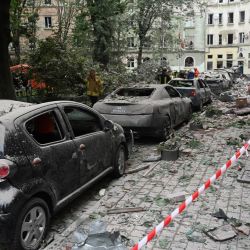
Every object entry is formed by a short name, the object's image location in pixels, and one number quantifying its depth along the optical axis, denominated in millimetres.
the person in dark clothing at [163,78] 18734
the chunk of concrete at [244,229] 4375
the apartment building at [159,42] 27933
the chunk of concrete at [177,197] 5449
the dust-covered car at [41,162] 3664
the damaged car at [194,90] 15086
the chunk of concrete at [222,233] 4246
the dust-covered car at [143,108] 8703
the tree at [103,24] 21469
